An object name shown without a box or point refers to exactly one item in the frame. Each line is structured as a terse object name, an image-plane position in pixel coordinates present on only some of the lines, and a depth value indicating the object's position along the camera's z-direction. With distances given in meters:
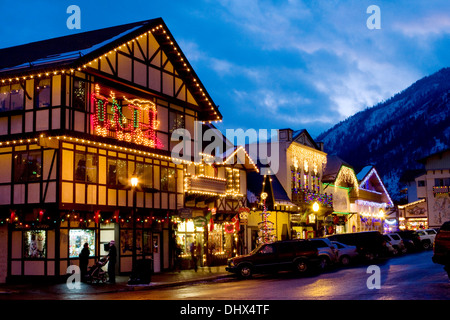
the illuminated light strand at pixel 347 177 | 62.66
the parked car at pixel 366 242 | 37.88
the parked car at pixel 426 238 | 52.72
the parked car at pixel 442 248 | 21.18
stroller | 26.76
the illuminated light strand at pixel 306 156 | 52.56
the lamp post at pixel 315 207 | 48.25
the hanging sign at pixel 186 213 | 34.19
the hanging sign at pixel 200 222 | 35.56
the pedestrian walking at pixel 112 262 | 26.81
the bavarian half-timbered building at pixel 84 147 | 27.61
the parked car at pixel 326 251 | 32.66
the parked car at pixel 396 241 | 44.50
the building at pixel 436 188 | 73.19
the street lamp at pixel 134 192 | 26.52
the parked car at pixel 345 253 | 36.25
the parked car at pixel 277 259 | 29.80
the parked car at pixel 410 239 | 49.50
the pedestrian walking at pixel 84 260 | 27.62
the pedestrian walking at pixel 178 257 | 35.75
